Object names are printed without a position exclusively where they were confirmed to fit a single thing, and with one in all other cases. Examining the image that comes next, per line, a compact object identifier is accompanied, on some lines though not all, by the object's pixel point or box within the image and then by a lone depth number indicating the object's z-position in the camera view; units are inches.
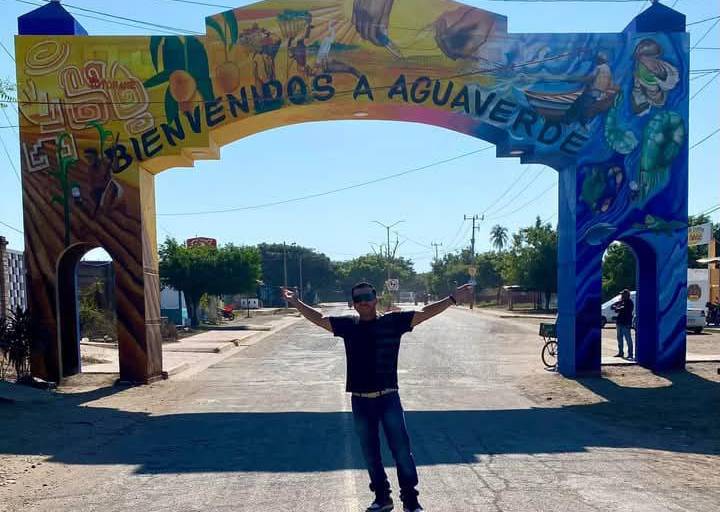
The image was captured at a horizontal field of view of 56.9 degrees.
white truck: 1341.0
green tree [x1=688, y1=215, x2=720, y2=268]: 1838.1
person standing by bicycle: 639.8
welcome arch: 553.3
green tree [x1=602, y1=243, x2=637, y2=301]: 1657.2
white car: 1053.8
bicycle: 637.4
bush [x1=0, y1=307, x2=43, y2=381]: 534.9
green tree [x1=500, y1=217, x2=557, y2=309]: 1919.3
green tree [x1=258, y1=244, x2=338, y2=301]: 3816.4
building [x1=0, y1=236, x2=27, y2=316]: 784.9
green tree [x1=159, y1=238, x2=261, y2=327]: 1391.5
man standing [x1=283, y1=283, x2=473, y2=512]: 198.7
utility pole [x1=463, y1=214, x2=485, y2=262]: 2827.3
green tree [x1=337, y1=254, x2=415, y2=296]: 3309.5
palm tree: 4621.1
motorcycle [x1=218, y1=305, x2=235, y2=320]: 1857.8
